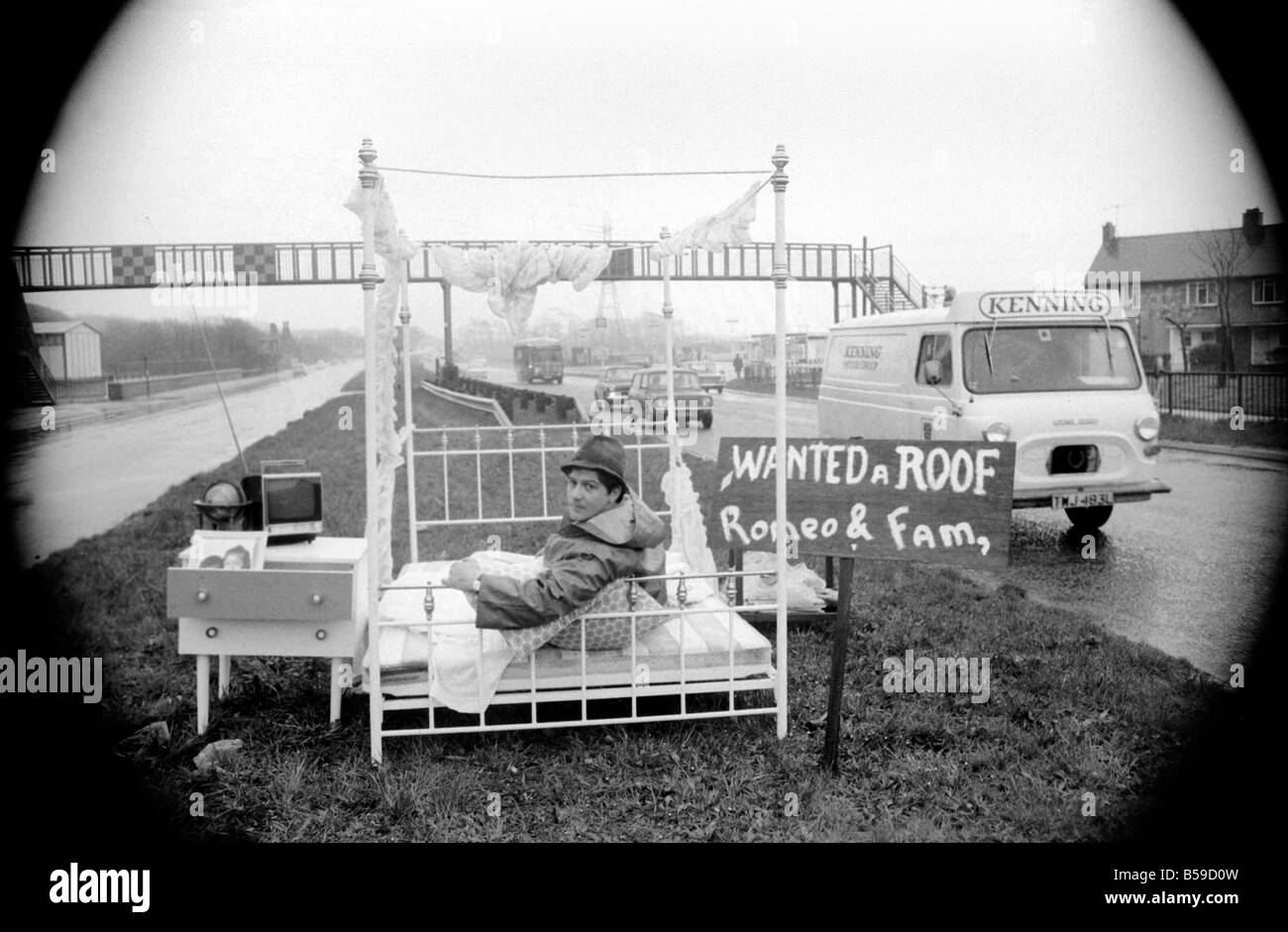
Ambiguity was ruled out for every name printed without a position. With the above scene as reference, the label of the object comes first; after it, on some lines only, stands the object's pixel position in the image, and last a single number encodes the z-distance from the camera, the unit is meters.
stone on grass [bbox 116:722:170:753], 4.57
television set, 5.04
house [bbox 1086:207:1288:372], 28.69
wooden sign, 4.07
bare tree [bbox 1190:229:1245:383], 24.77
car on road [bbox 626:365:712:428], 19.72
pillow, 4.63
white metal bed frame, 4.21
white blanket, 4.48
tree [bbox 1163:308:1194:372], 41.10
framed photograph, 4.67
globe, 5.05
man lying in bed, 4.32
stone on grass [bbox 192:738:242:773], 4.36
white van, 9.26
